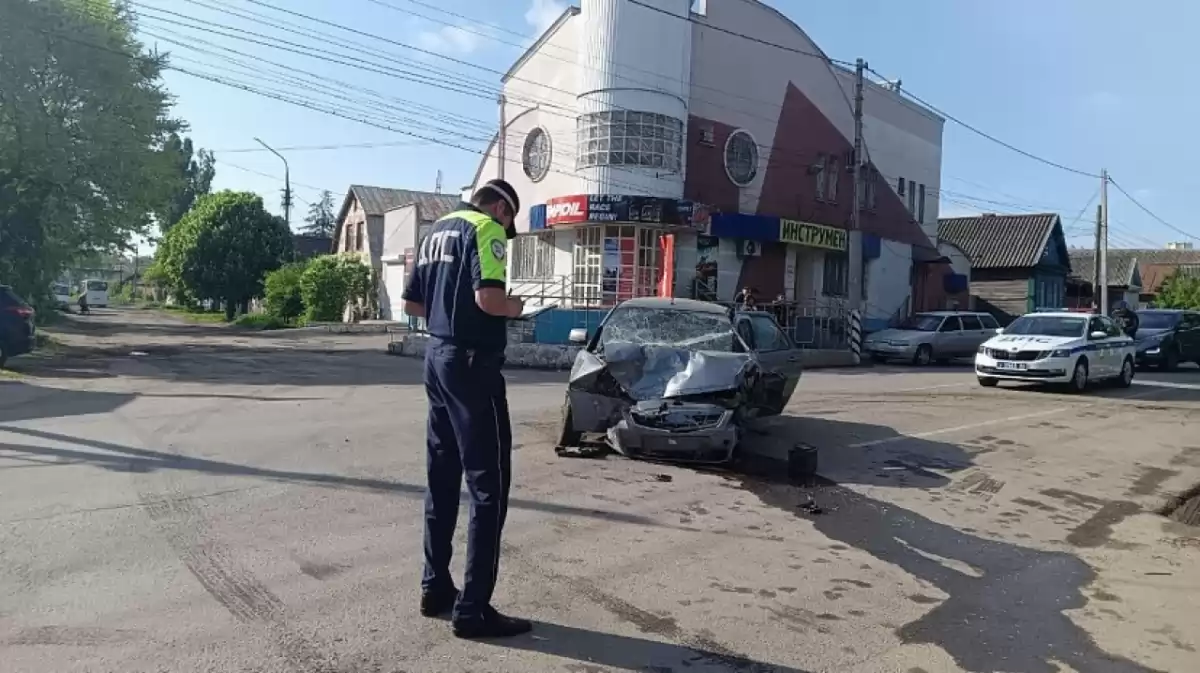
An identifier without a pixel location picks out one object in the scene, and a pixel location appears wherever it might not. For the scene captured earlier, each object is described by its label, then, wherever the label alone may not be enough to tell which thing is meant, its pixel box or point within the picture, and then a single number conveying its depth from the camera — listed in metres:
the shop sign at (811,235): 29.25
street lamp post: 41.28
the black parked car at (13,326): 16.53
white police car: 16.78
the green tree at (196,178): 77.56
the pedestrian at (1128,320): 24.54
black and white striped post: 26.27
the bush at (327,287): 41.12
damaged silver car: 8.03
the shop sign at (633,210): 25.55
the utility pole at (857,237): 26.91
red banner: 23.80
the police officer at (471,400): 4.16
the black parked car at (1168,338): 24.03
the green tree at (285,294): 42.25
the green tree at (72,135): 22.53
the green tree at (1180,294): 54.50
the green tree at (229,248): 47.44
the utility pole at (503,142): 30.92
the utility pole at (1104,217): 36.88
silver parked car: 26.34
